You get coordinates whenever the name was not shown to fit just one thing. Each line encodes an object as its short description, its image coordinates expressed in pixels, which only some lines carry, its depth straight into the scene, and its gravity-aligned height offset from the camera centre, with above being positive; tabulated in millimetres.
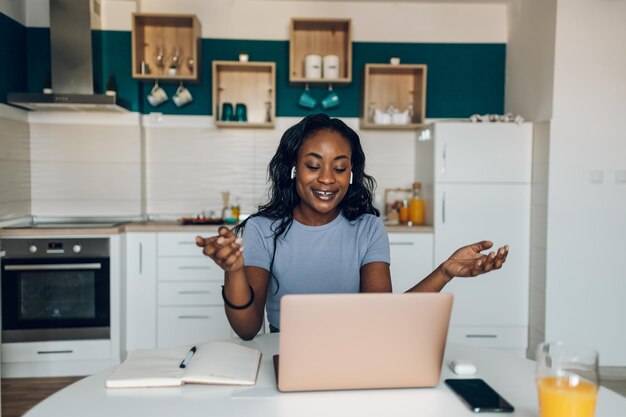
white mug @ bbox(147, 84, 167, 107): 3959 +597
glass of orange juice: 879 -317
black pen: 1166 -389
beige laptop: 976 -290
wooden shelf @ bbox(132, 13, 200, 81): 3867 +984
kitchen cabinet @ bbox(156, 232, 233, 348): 3596 -746
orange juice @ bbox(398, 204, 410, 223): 3947 -224
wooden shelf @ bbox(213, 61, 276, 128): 4023 +671
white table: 986 -412
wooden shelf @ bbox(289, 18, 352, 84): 4004 +1011
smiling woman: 1686 -149
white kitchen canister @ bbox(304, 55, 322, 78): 3883 +808
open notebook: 1093 -393
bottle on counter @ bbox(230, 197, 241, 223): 3907 -234
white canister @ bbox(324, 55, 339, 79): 3871 +801
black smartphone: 1008 -409
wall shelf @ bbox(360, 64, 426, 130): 4023 +680
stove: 3793 -304
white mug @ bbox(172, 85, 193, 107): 3992 +601
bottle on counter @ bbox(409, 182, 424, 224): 3904 -200
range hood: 3709 +857
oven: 3336 -679
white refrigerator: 3594 -202
